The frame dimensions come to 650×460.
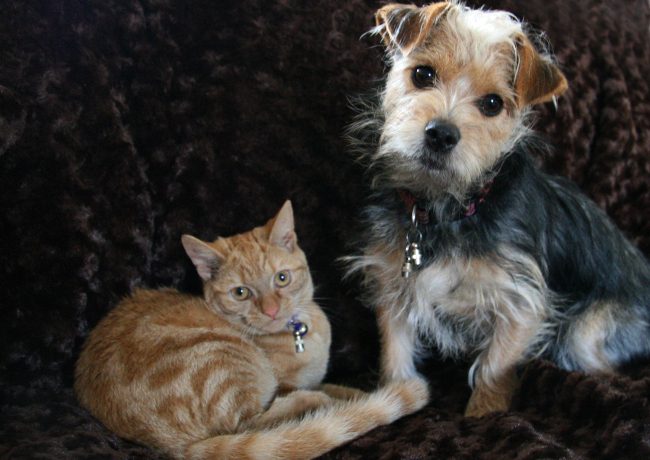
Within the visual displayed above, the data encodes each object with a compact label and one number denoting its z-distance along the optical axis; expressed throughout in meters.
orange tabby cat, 0.81
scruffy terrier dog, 0.84
